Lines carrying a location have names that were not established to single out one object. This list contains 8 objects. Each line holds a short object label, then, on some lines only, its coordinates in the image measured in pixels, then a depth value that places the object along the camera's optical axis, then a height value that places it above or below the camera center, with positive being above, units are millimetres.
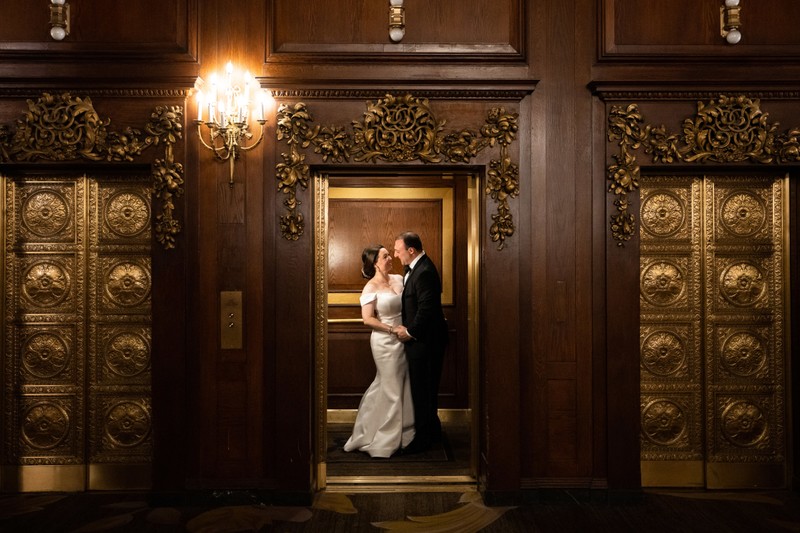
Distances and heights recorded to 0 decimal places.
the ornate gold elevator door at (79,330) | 4512 -393
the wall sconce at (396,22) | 4246 +1739
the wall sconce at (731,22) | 4234 +1734
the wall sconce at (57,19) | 4191 +1740
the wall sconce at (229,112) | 4141 +1106
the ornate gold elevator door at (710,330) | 4555 -406
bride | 5340 -1026
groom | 5258 -486
